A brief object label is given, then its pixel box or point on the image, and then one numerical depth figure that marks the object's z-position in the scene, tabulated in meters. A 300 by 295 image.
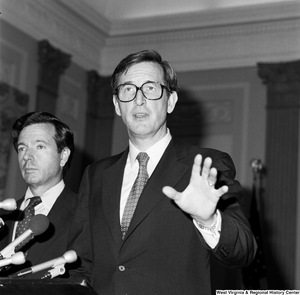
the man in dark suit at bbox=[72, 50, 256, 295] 2.09
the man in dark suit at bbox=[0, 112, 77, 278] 2.96
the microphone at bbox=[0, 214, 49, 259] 1.87
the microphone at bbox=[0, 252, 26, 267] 1.75
